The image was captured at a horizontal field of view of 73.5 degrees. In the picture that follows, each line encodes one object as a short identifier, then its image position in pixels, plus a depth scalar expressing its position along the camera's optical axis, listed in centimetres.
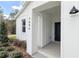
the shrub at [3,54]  392
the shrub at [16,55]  381
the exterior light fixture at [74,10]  207
